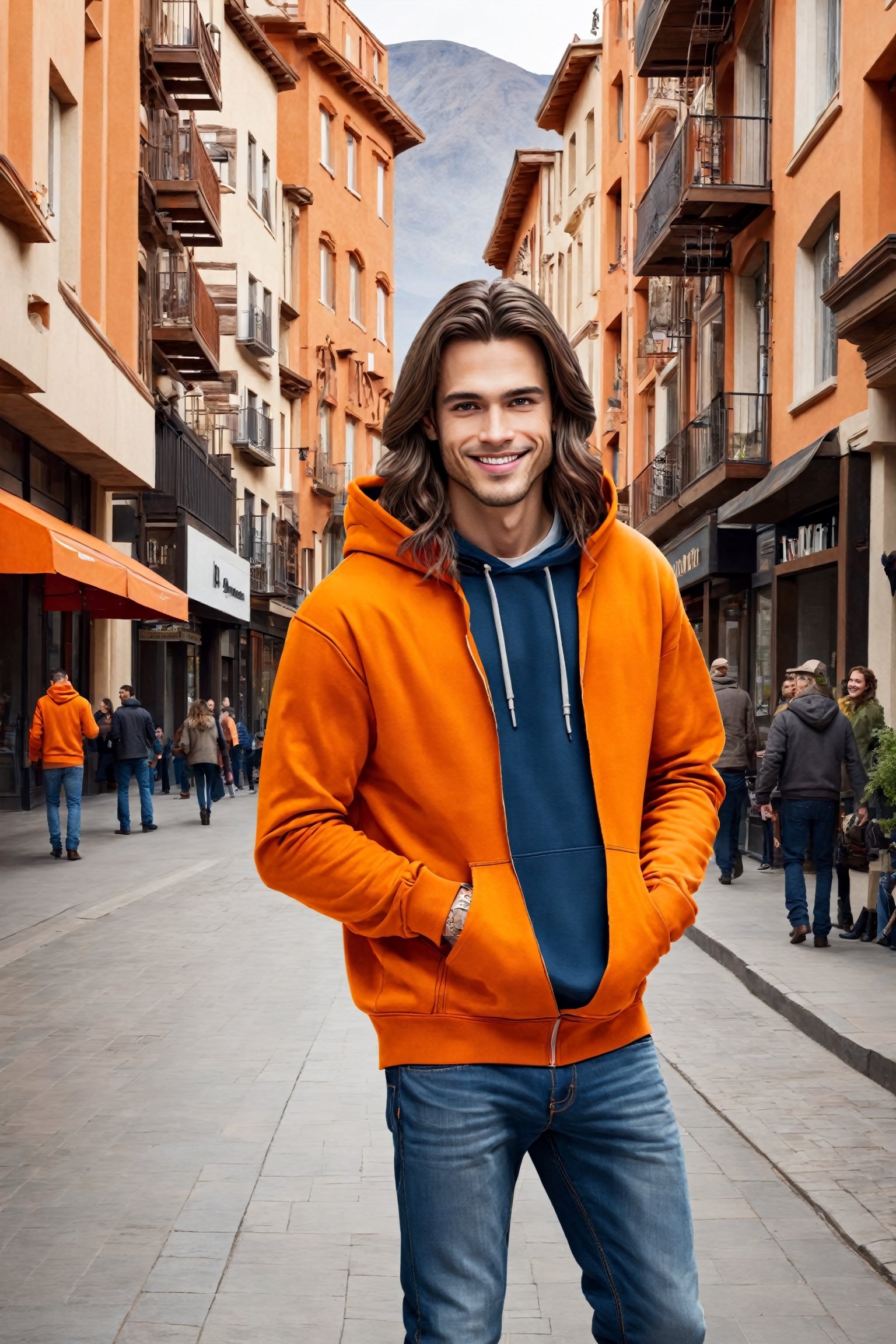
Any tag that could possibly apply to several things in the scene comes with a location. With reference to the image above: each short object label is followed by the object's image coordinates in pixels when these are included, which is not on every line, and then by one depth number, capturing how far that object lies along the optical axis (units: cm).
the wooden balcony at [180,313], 2942
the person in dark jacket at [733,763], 1479
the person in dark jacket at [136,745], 2094
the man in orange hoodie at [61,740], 1734
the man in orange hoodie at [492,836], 235
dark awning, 1762
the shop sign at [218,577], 3303
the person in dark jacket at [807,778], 1095
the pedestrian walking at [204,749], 2288
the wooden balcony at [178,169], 2891
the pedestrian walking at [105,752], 2602
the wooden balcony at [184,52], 2902
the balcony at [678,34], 2416
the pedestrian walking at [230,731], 3083
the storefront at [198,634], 3169
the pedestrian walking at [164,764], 3102
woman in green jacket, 1334
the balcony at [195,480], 3135
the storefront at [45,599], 1894
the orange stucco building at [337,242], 5266
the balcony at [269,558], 4338
